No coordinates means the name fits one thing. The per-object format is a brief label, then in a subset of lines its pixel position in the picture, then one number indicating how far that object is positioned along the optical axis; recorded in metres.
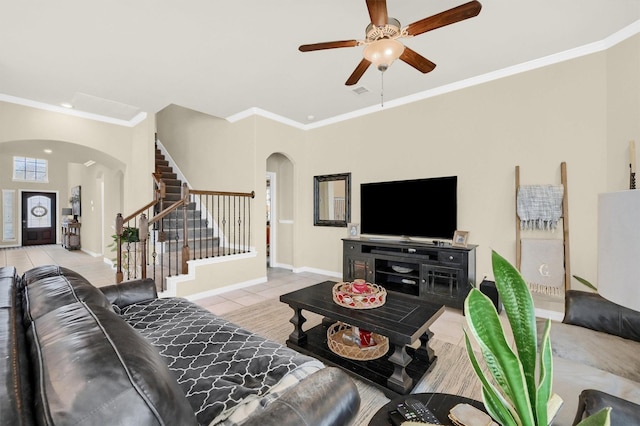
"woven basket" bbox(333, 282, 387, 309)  2.11
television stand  3.35
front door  9.90
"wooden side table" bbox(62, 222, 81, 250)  8.66
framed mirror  4.93
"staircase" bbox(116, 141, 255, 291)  3.83
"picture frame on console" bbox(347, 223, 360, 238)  4.50
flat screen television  3.68
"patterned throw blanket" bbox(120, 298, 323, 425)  1.15
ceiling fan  1.80
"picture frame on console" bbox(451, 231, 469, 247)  3.47
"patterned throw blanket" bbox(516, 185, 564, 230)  3.05
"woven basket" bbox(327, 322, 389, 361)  2.11
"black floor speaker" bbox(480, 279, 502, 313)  3.16
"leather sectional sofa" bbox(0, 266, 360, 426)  0.63
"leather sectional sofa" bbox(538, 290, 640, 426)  0.98
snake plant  0.69
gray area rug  1.87
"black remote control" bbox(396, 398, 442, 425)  1.04
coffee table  1.81
